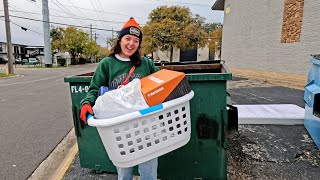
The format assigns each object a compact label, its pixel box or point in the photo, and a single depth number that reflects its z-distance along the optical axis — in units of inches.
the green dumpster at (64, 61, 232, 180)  94.4
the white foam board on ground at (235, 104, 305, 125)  196.2
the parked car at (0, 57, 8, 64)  2139.5
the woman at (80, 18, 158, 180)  87.3
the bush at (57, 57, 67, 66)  1872.5
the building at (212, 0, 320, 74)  407.8
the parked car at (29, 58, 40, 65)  1847.9
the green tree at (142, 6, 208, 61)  1387.8
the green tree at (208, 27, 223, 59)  1646.2
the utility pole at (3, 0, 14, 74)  882.8
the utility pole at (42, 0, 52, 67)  1504.7
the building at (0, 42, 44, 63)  2593.5
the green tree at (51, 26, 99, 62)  1865.2
